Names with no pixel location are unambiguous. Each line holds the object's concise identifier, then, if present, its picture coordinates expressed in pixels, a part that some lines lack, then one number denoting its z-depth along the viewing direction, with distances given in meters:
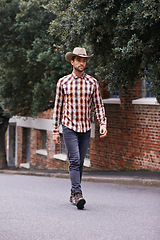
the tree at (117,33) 11.83
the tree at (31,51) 19.26
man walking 8.54
